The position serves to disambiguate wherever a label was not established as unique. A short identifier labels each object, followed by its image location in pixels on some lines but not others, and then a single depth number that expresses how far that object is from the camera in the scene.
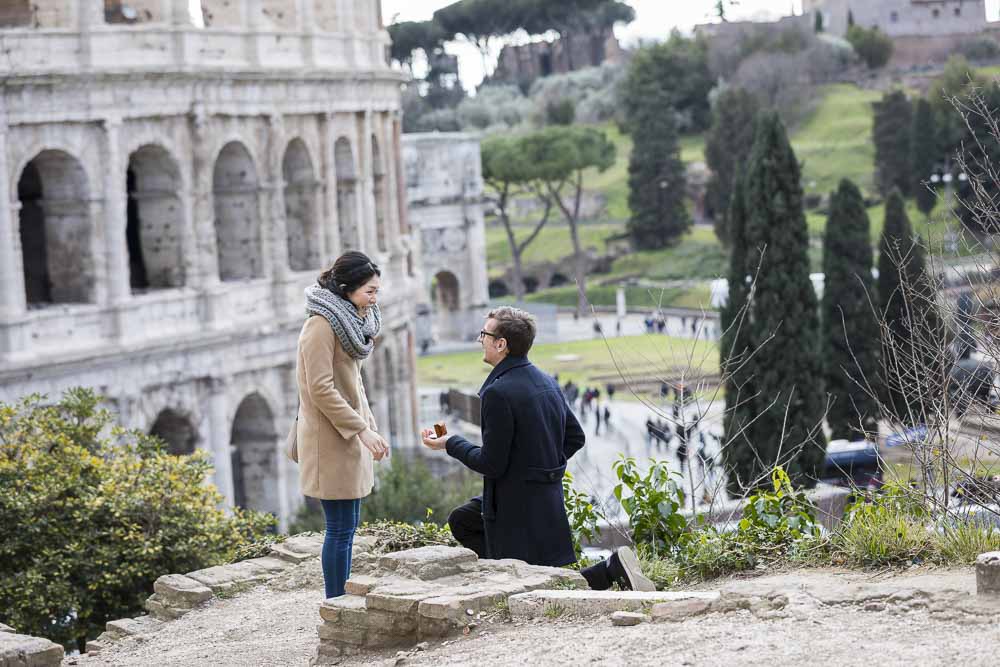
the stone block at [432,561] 8.91
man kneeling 8.48
